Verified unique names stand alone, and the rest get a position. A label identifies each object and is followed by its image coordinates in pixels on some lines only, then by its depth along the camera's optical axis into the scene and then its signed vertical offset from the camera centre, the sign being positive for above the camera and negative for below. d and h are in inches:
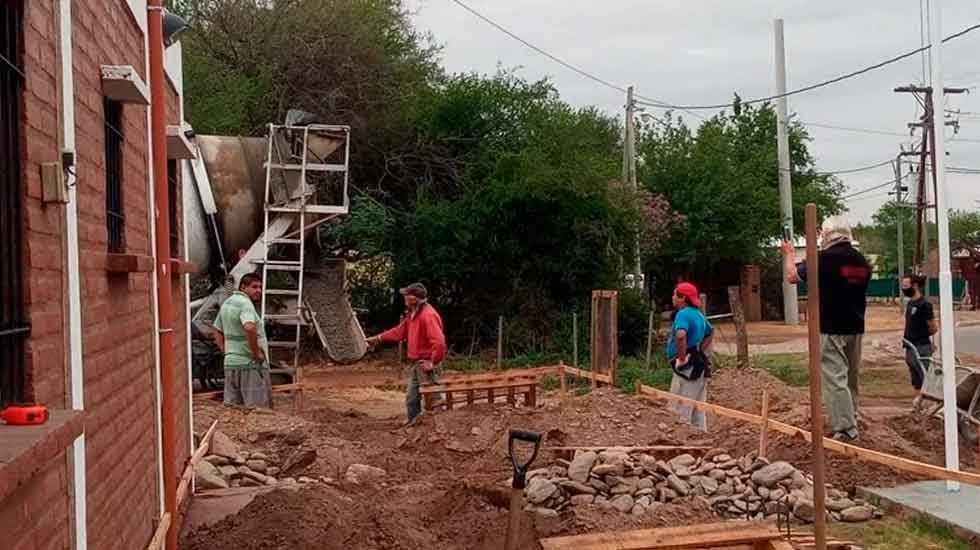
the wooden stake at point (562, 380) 625.5 -63.4
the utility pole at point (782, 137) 1294.3 +157.6
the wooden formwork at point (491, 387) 513.7 -55.9
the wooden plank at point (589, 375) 606.8 -59.4
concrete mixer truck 663.1 +28.6
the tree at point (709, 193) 1370.6 +95.1
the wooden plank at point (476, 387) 494.6 -54.7
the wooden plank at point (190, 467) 288.4 -53.7
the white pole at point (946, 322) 281.3 -15.8
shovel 232.8 -46.4
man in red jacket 474.0 -27.2
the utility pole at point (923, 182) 1299.5 +101.0
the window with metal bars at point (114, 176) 208.2 +21.4
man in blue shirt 426.6 -30.9
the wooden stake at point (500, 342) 848.3 -53.7
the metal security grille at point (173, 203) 326.6 +24.8
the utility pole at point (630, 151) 1038.1 +129.5
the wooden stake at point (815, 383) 227.6 -25.1
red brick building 122.7 +1.4
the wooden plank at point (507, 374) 544.1 -51.9
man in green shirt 444.1 -27.8
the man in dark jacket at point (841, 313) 354.3 -16.1
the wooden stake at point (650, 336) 820.1 -51.1
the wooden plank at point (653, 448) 378.0 -63.5
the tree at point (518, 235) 905.5 +34.1
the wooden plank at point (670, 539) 237.5 -60.6
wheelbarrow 399.5 -50.6
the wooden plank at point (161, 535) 202.9 -49.8
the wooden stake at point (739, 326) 664.4 -37.5
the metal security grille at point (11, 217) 121.3 +8.2
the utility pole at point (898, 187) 1819.1 +133.0
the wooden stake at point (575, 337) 790.5 -48.1
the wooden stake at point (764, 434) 371.6 -58.5
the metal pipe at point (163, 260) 242.2 +5.3
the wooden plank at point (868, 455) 287.6 -55.8
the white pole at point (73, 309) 146.9 -3.3
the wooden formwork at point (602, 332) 629.9 -36.2
